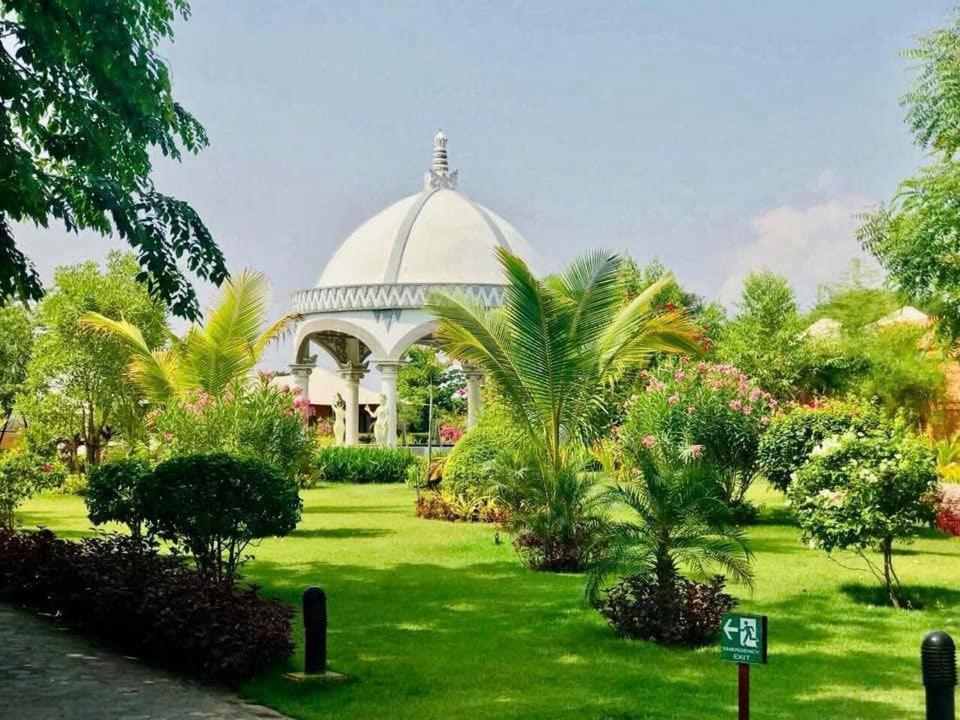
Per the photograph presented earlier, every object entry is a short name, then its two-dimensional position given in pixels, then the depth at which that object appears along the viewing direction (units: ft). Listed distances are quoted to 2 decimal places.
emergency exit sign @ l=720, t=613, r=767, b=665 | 17.74
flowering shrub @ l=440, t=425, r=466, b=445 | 81.54
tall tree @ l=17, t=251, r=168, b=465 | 77.82
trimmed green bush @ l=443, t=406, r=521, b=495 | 55.88
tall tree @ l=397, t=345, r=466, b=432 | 151.74
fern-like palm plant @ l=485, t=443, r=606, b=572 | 40.60
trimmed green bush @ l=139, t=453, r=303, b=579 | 30.35
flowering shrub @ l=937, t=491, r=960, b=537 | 49.85
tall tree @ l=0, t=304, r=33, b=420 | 92.99
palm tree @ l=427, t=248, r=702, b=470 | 40.37
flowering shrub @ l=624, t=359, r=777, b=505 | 55.67
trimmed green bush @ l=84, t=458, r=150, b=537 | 32.65
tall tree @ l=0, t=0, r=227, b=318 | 27.30
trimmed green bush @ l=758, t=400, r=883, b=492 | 51.21
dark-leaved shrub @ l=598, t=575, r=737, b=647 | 28.04
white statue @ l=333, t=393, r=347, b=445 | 107.34
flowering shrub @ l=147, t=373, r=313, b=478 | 50.29
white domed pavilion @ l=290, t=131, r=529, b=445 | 103.91
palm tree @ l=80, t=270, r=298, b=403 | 56.85
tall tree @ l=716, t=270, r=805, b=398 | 96.99
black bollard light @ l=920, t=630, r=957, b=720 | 17.49
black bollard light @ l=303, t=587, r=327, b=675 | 23.58
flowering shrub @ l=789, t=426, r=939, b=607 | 32.68
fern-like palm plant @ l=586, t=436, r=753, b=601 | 27.66
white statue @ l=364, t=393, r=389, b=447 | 101.50
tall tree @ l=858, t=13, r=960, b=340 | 43.04
